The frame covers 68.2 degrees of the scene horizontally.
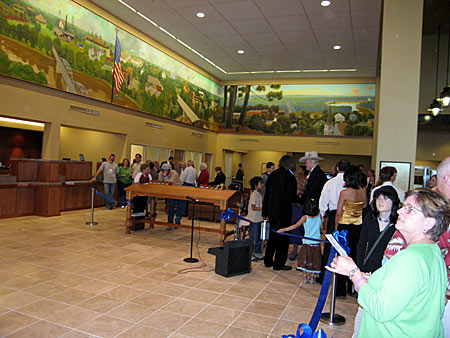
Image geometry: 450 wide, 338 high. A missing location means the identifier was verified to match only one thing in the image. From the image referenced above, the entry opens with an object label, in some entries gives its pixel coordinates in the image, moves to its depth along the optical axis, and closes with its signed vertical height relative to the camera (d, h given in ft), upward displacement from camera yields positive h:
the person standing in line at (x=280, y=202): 18.10 -1.41
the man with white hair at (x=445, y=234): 7.03 -1.03
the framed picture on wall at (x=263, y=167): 73.15 +1.79
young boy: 20.04 -2.22
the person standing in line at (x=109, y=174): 35.81 -0.88
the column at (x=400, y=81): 21.95 +6.83
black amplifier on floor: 16.85 -4.36
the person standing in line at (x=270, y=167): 26.91 +0.70
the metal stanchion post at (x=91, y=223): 27.25 -4.81
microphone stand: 18.85 -5.08
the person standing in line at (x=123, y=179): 37.81 -1.39
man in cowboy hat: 18.13 -0.14
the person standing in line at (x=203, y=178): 37.32 -0.75
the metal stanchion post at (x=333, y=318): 12.34 -5.23
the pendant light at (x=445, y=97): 29.89 +8.12
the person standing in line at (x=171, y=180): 27.48 -1.02
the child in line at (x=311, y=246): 16.66 -3.43
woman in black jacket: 10.58 -1.55
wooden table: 21.67 -1.62
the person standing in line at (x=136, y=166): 35.56 +0.14
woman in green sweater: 4.75 -1.47
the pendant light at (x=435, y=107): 33.12 +7.86
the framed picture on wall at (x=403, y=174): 21.94 +0.65
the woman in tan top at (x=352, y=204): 14.60 -1.01
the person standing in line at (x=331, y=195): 16.44 -0.83
